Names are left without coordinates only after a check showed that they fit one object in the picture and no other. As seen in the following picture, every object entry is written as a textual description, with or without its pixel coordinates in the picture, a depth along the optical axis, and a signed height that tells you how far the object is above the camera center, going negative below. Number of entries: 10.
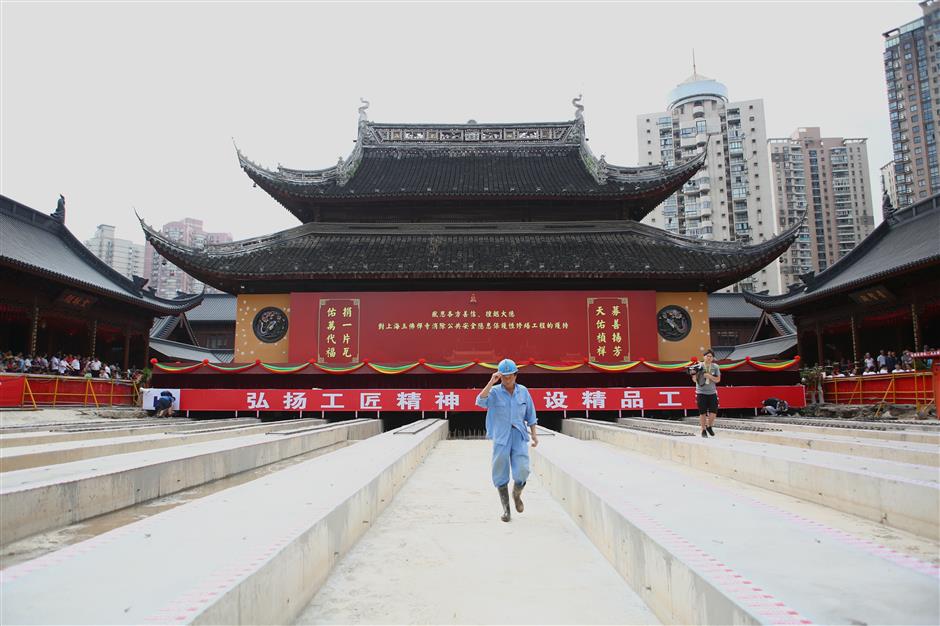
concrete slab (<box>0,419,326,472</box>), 6.64 -0.80
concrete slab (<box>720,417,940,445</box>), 9.06 -0.93
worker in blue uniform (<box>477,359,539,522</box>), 5.77 -0.40
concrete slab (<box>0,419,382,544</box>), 4.74 -0.91
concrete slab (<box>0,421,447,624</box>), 2.41 -0.86
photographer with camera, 10.62 -0.14
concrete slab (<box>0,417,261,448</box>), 8.60 -0.80
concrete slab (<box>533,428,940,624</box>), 2.42 -0.90
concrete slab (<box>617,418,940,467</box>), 6.82 -0.88
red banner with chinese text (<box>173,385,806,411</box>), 17.58 -0.44
